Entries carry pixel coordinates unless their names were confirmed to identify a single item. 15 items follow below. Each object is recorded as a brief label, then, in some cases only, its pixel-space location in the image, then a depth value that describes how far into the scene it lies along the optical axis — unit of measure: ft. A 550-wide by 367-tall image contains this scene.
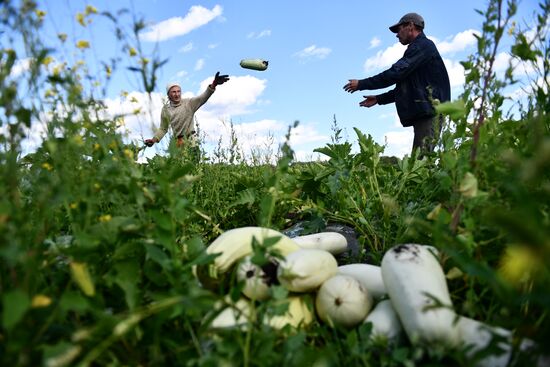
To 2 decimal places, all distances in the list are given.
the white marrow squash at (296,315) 5.59
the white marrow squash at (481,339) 4.61
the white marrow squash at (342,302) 5.82
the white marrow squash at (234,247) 6.32
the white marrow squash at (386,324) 5.41
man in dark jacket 22.45
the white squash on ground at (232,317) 4.99
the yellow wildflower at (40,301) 4.27
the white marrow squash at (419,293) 4.90
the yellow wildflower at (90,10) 6.52
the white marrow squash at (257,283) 5.73
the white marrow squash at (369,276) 6.48
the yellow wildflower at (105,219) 5.66
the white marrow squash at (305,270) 5.77
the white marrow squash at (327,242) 8.36
